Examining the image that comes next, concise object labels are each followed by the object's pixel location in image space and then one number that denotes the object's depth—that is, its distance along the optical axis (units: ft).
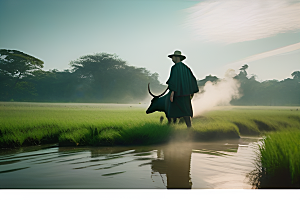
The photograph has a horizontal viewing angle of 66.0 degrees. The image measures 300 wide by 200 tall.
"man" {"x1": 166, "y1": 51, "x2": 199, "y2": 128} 15.20
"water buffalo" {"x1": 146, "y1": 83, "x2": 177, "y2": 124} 17.02
